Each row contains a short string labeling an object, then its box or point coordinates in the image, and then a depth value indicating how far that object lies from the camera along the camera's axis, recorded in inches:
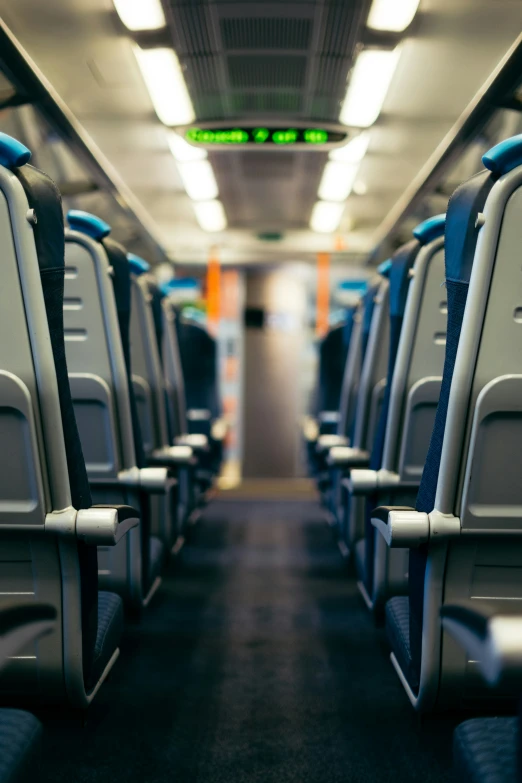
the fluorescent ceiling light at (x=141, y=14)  154.7
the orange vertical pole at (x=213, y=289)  340.8
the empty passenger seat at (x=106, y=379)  86.7
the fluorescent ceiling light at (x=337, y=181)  267.6
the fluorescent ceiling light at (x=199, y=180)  270.1
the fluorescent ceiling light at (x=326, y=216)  323.3
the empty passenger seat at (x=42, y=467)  55.7
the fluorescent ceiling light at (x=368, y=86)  177.6
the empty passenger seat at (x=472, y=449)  55.6
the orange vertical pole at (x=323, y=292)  351.6
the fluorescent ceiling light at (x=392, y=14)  152.3
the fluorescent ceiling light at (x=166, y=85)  179.2
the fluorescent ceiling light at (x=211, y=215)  326.6
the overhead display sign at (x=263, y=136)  223.0
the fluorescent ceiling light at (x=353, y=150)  241.5
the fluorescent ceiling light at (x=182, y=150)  242.2
